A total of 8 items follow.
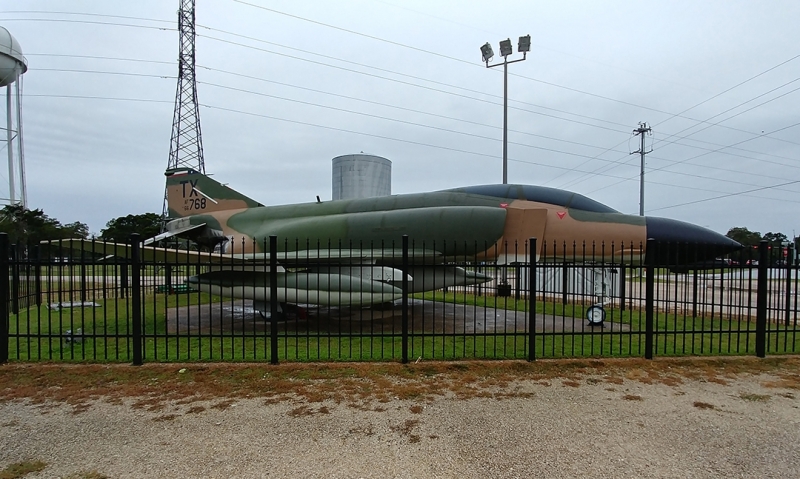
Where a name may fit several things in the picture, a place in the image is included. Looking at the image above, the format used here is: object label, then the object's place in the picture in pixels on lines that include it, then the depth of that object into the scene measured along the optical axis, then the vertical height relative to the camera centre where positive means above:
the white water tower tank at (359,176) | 29.81 +3.92
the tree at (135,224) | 44.44 +0.84
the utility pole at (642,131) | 46.53 +11.18
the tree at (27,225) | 36.91 +0.53
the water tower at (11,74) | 41.50 +15.42
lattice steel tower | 28.31 +10.31
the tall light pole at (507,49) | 21.07 +9.09
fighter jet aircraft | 9.54 -0.01
